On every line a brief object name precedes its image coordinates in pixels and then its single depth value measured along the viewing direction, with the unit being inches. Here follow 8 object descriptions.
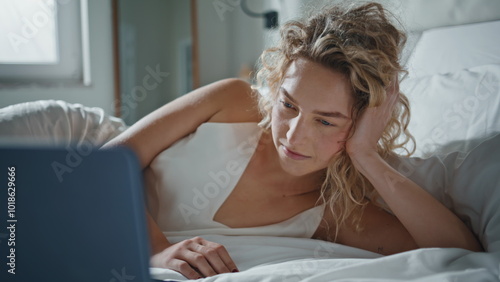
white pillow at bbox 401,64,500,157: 45.9
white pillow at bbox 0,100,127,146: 51.4
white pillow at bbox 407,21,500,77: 53.9
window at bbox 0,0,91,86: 99.7
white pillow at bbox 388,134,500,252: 38.4
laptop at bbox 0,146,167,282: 16.5
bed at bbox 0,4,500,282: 32.6
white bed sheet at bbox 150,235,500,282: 31.2
